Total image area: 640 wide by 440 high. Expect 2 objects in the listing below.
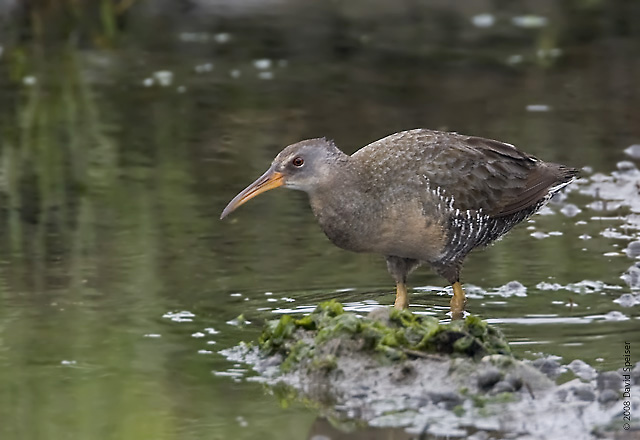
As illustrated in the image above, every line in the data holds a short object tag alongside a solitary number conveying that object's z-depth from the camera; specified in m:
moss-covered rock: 11.70
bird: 13.73
